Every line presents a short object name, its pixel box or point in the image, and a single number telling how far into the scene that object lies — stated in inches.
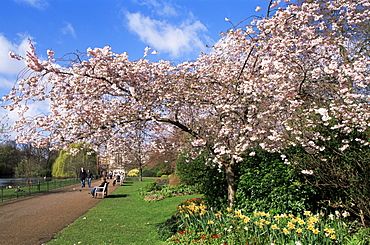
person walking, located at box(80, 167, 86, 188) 868.9
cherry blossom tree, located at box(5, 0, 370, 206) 224.1
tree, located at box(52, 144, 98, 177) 1403.8
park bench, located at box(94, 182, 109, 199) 587.3
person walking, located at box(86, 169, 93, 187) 893.9
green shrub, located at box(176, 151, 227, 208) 318.3
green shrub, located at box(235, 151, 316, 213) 247.2
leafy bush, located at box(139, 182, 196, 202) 549.6
